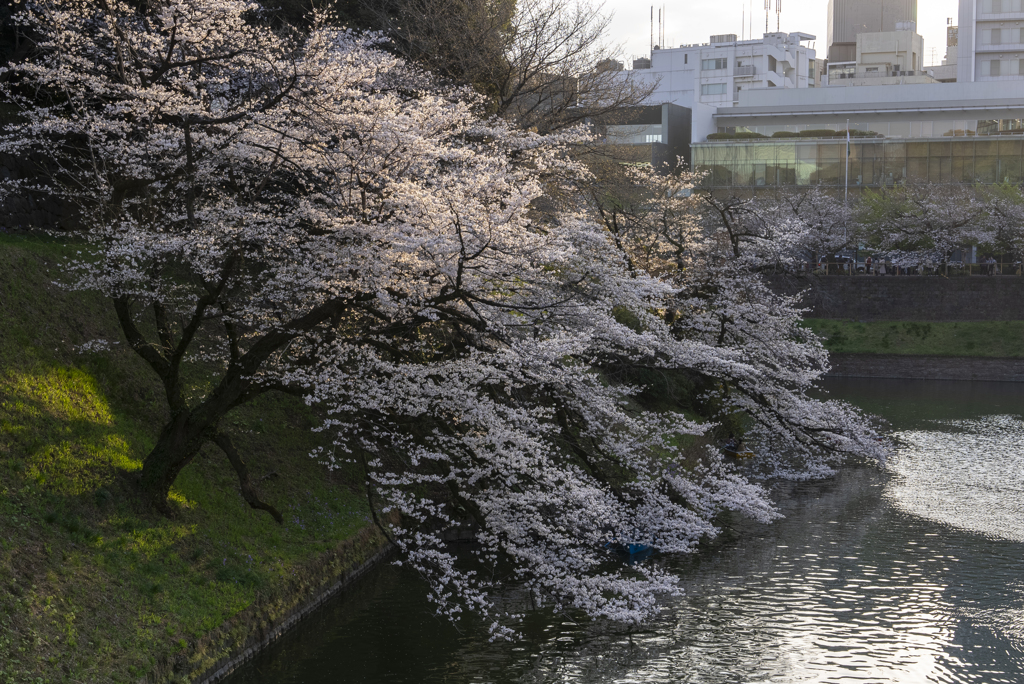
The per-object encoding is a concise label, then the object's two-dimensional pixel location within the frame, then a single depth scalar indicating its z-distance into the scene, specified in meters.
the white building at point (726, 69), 93.94
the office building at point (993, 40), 87.00
